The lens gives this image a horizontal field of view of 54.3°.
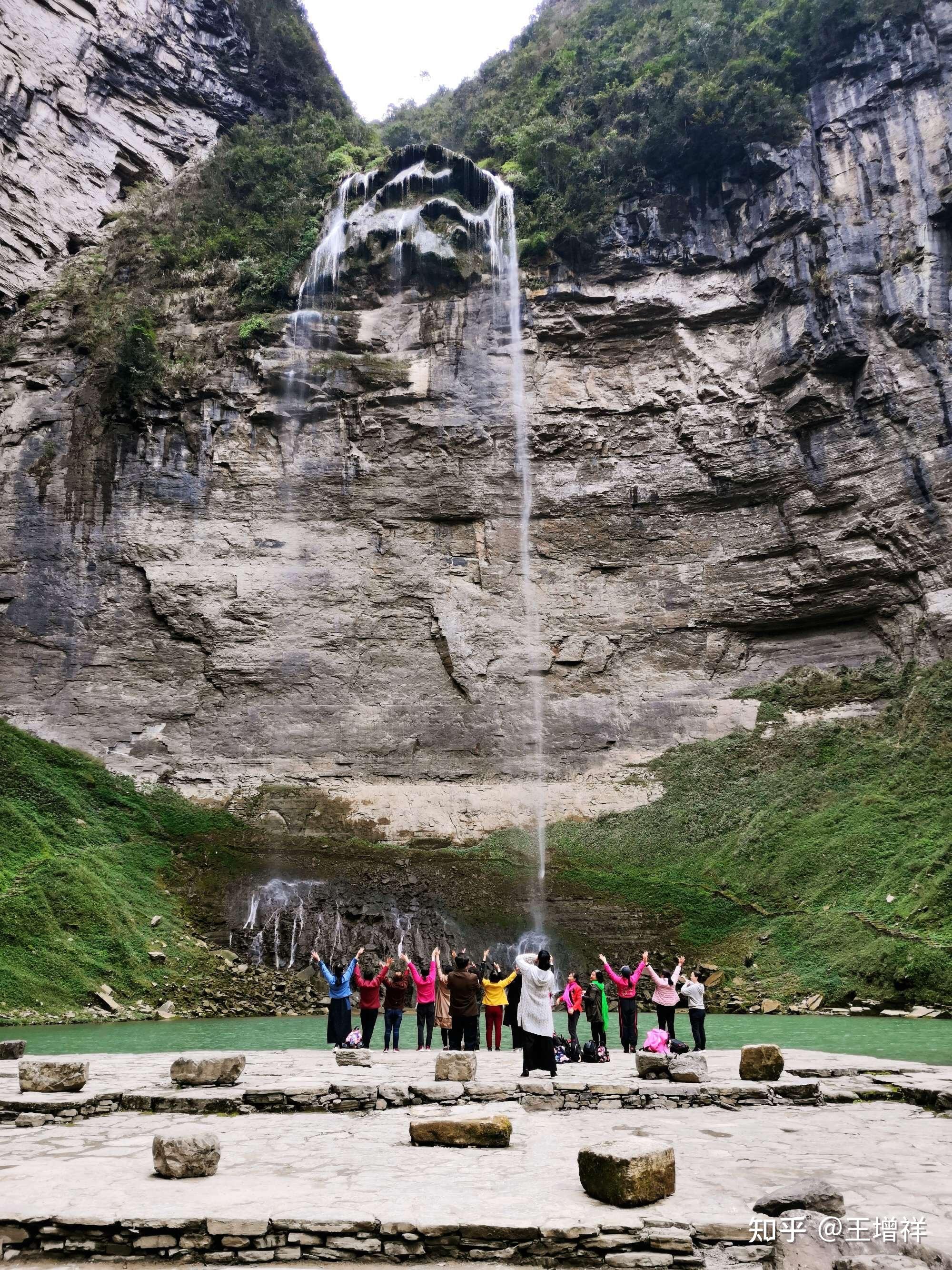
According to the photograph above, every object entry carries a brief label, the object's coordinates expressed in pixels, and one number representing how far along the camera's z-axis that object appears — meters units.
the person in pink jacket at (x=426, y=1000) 12.42
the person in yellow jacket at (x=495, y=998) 12.40
